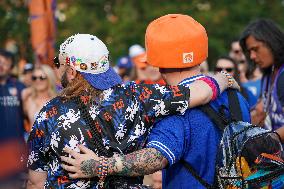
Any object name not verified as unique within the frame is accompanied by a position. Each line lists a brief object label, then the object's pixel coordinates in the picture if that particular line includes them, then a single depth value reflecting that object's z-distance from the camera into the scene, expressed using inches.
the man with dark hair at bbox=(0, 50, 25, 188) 554.6
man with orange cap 235.9
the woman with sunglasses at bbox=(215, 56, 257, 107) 525.1
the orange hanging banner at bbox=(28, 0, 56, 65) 730.8
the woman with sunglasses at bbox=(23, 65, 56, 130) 623.3
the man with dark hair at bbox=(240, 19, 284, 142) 381.4
